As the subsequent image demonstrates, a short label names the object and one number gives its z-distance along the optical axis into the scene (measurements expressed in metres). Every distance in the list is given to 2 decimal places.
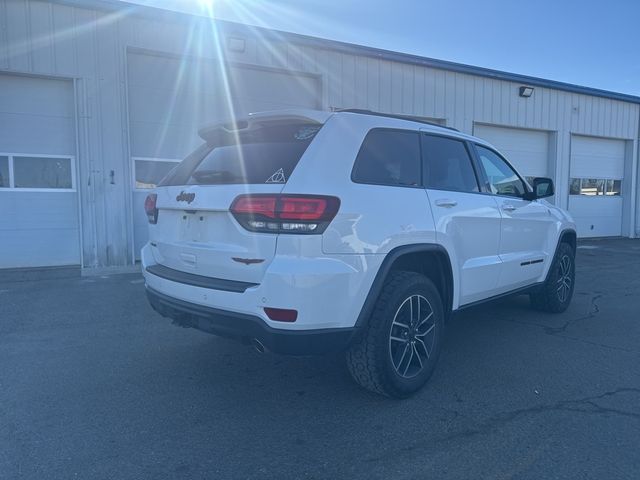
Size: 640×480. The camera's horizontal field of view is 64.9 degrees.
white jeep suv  2.92
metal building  8.50
